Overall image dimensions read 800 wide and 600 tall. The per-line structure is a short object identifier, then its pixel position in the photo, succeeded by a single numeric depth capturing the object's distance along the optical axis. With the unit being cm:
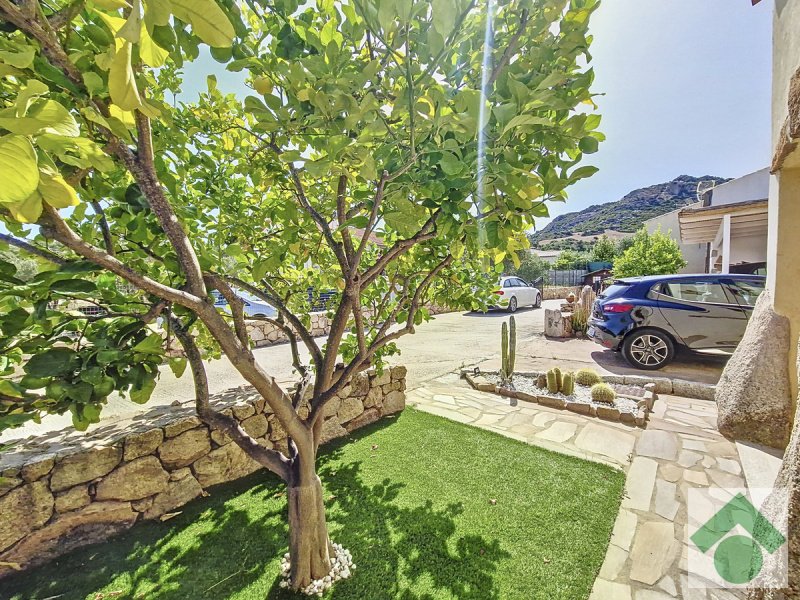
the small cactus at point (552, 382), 518
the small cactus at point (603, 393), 467
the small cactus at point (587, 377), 538
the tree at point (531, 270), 2903
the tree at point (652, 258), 1450
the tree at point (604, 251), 3531
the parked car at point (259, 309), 952
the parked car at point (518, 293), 1623
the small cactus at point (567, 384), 509
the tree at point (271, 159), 73
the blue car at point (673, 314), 616
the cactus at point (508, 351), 567
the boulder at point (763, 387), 317
